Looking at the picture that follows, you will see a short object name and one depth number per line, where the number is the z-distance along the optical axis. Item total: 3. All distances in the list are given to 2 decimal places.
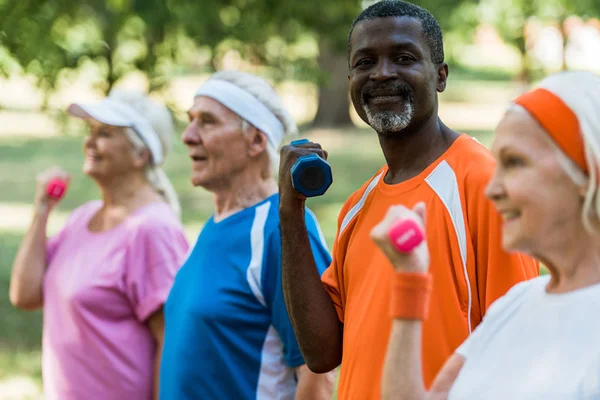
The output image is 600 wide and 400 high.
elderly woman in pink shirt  4.33
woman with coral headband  2.00
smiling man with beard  2.66
